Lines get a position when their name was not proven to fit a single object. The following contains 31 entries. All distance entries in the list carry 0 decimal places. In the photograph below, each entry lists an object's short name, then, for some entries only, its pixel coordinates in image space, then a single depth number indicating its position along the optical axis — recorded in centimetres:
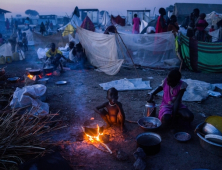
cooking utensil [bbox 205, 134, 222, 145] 247
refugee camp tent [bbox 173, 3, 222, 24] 1714
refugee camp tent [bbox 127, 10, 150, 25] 2135
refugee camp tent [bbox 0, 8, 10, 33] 2264
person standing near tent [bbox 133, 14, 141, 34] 1192
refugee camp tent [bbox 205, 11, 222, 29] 1327
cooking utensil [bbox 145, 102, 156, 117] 344
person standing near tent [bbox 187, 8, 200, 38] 767
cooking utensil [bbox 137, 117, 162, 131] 308
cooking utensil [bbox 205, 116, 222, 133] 275
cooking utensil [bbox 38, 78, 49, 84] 604
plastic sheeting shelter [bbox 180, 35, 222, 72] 662
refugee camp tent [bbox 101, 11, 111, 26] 1749
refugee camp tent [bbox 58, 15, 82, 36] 1368
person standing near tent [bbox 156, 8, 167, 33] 788
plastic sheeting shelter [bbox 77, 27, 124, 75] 669
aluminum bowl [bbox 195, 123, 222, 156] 253
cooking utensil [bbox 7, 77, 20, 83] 569
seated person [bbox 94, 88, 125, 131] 318
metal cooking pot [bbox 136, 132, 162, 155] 260
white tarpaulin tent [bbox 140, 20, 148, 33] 1270
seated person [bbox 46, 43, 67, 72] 758
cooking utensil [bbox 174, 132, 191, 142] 292
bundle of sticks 217
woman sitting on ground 308
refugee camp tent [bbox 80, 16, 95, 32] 1263
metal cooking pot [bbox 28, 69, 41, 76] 604
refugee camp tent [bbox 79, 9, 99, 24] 2612
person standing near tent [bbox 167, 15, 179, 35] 769
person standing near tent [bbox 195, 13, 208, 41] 721
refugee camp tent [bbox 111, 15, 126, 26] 1677
